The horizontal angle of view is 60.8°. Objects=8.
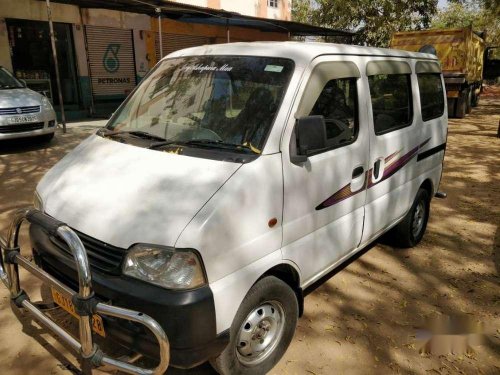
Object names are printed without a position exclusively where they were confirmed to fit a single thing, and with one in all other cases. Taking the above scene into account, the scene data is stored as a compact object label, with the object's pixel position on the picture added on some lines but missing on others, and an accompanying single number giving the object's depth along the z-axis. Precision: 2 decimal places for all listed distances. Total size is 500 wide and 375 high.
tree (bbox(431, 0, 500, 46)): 36.81
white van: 2.13
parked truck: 14.25
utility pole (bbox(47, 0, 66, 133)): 9.85
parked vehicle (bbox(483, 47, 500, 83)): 19.80
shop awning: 11.73
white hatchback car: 7.96
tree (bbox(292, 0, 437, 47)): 23.64
